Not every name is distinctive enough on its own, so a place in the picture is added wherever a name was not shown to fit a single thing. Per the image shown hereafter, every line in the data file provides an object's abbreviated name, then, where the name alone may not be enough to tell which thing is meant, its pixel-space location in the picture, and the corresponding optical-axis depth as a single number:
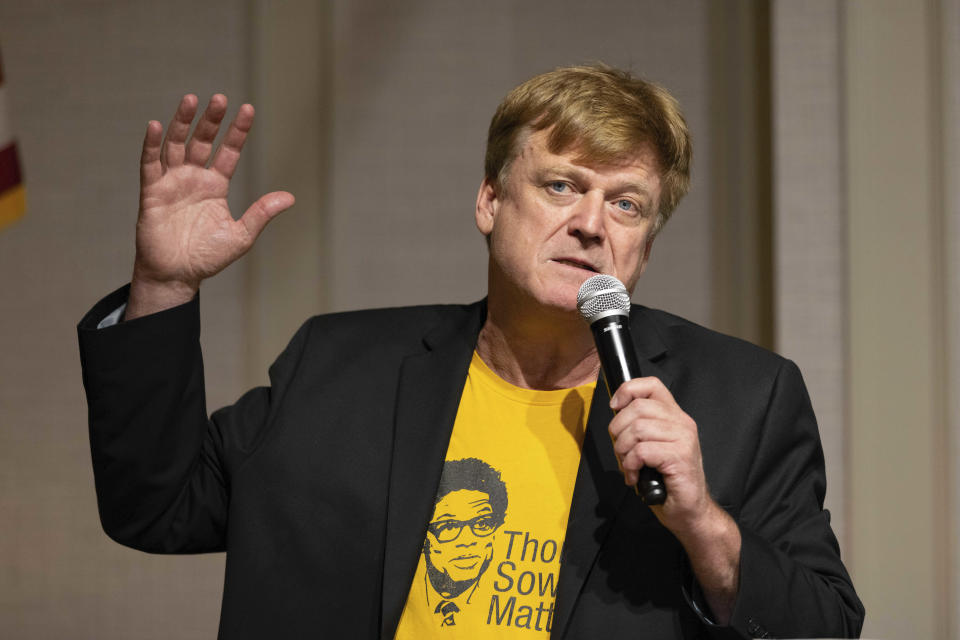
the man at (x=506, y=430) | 4.15
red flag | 5.08
